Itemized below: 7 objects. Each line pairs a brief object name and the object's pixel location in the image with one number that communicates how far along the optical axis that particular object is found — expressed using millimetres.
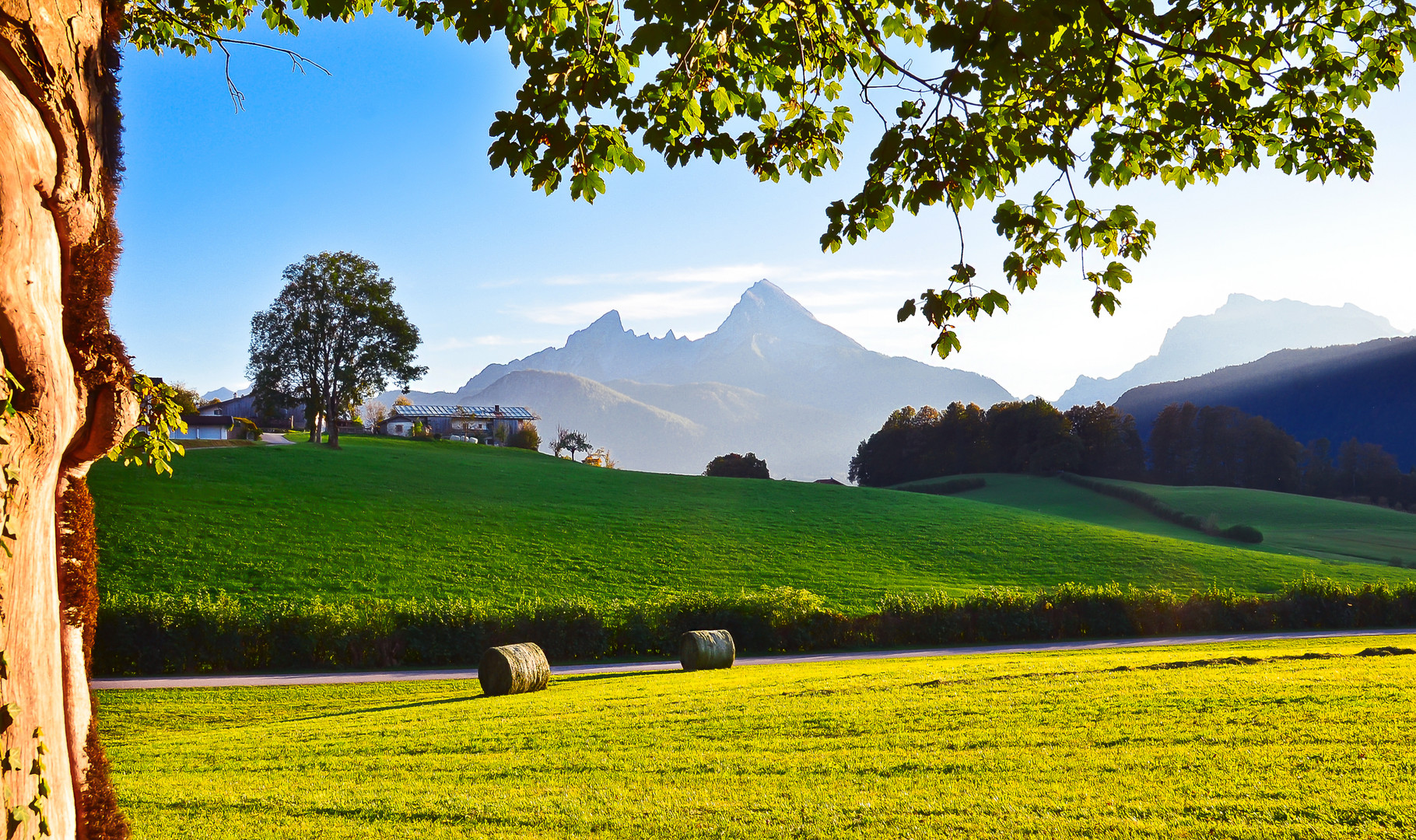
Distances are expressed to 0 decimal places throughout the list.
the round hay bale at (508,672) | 18375
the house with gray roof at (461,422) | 113750
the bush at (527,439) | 97938
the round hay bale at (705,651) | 22875
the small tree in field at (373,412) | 126781
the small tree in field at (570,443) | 114438
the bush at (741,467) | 95875
